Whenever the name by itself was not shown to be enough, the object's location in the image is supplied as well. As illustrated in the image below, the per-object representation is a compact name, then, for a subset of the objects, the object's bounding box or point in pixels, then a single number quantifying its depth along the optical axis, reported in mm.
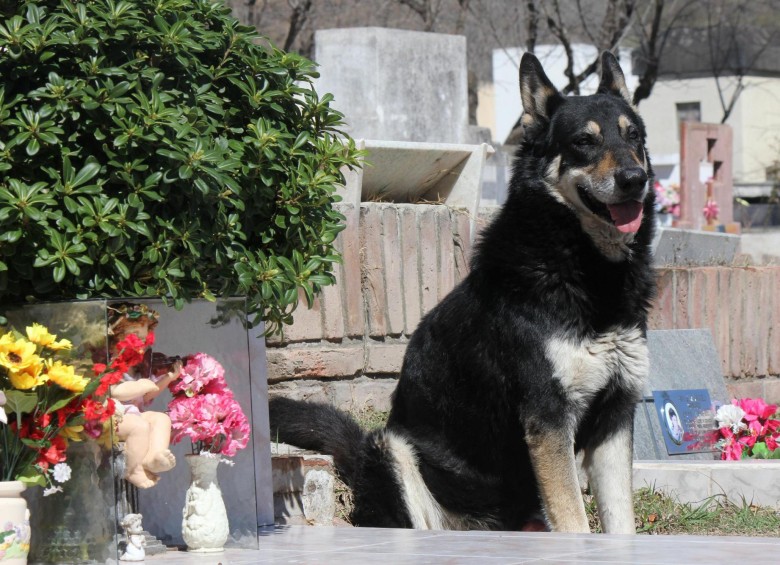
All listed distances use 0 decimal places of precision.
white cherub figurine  8109
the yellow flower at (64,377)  7430
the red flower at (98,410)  7578
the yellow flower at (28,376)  7305
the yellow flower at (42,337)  7496
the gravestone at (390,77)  17562
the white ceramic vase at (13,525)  7195
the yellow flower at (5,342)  7312
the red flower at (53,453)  7500
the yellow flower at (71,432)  7586
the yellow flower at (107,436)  7766
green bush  7375
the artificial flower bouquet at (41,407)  7340
